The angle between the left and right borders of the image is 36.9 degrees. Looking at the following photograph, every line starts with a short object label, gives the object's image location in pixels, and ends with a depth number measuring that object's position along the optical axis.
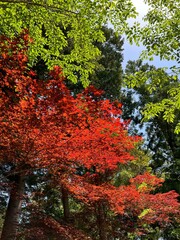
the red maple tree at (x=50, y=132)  6.00
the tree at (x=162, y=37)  4.87
